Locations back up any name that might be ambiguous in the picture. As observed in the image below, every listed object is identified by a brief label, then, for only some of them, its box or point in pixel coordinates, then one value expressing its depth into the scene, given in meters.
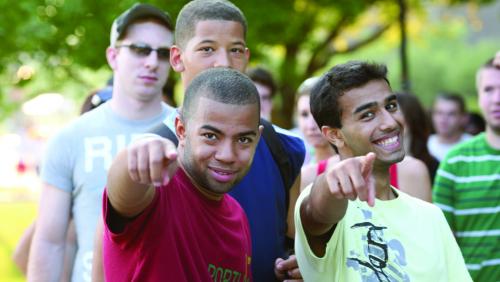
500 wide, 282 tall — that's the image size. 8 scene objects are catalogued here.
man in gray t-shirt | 4.58
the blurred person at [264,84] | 7.25
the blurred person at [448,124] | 9.77
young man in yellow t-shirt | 3.10
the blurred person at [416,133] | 6.95
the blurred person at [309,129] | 6.14
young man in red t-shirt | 2.88
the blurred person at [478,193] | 5.42
